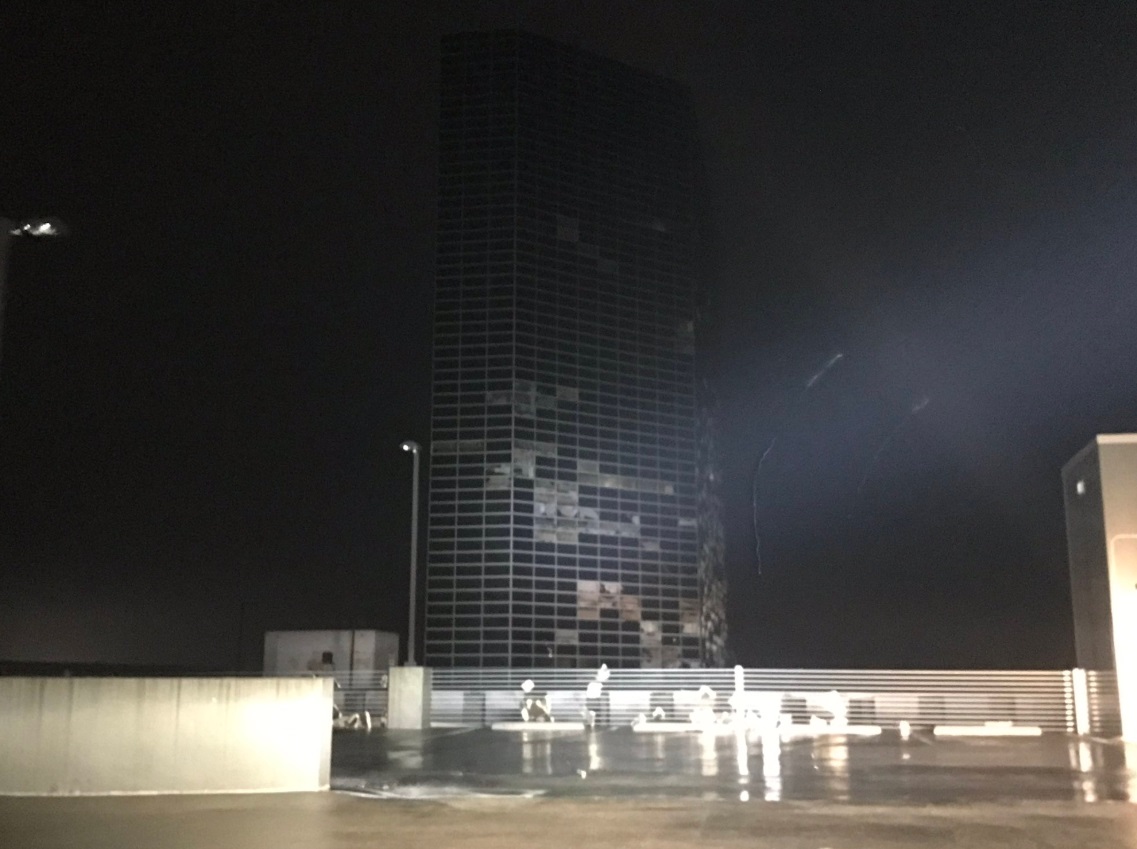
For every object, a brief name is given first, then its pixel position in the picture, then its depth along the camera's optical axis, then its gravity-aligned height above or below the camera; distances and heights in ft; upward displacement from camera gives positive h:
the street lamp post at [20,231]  32.37 +12.03
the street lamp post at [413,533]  87.04 +8.12
